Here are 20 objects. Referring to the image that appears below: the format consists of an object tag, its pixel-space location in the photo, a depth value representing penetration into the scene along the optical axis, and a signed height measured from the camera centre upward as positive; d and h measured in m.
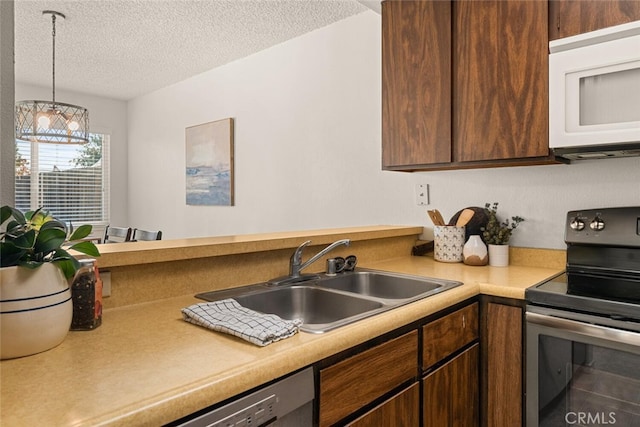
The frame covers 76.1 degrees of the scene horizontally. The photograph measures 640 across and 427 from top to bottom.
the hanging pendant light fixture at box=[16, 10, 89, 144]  2.85 +0.64
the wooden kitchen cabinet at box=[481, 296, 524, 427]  1.42 -0.54
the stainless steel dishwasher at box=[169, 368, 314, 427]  0.71 -0.37
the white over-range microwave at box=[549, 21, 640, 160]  1.33 +0.41
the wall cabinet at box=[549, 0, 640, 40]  1.42 +0.71
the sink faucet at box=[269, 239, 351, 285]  1.52 -0.20
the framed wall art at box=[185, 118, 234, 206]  3.60 +0.44
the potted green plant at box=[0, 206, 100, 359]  0.77 -0.14
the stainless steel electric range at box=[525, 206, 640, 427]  1.21 -0.39
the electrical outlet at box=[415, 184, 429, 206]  2.31 +0.09
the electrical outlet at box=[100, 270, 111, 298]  1.14 -0.20
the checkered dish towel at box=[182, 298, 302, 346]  0.89 -0.26
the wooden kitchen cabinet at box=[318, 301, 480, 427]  0.97 -0.47
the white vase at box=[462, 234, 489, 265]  1.91 -0.19
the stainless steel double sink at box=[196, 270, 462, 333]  1.30 -0.30
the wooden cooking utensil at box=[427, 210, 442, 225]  2.09 -0.03
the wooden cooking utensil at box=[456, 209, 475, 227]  2.03 -0.03
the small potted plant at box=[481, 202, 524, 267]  1.91 -0.12
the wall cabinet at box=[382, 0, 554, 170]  1.62 +0.56
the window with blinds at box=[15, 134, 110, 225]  4.40 +0.35
